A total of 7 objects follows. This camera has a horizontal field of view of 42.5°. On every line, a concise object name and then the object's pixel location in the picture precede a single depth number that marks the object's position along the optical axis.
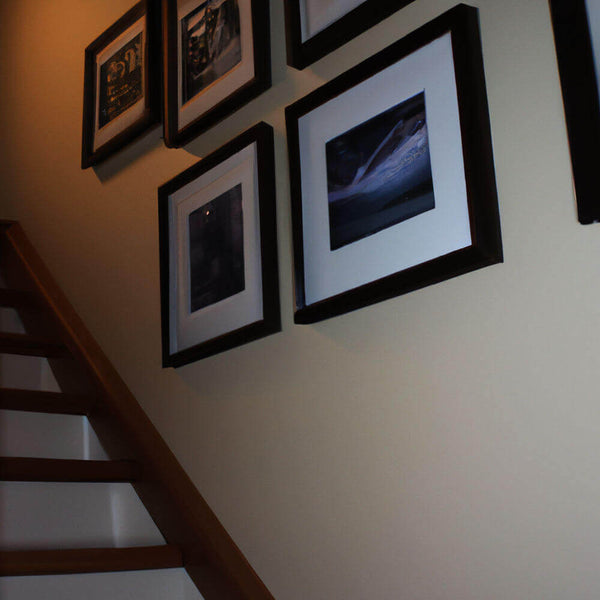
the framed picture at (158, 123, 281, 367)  1.73
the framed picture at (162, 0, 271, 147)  1.84
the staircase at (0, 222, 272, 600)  1.67
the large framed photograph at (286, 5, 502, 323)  1.29
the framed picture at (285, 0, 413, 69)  1.53
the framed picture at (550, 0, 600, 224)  1.12
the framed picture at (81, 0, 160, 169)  2.29
